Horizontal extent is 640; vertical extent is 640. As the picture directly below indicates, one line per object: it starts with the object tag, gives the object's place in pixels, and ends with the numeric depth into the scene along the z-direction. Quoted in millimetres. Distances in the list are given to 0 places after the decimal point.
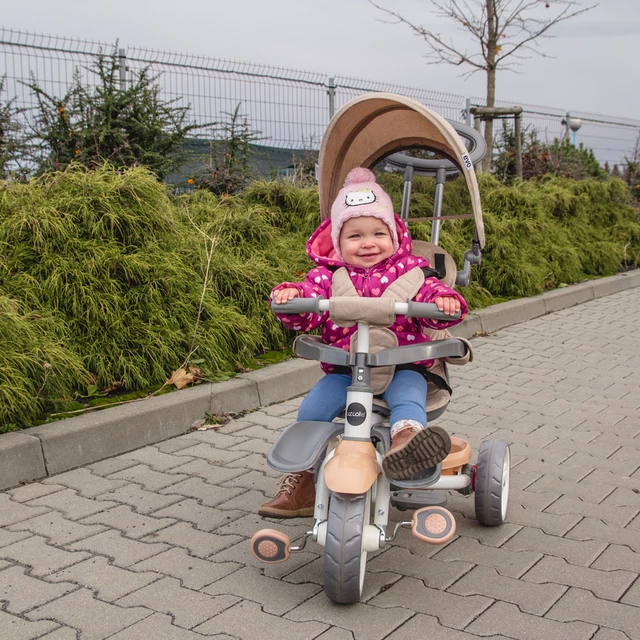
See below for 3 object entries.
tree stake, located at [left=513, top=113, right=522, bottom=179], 13969
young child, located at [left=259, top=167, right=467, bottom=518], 3285
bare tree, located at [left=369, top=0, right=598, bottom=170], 14523
